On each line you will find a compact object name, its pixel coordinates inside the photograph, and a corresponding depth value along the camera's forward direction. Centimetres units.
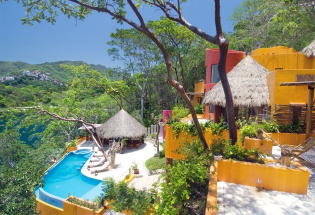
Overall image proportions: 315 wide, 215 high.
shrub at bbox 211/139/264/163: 548
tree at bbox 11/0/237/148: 525
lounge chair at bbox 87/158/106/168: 1367
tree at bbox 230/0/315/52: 1088
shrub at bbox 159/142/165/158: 1451
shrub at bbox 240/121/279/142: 657
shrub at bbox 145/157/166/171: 1237
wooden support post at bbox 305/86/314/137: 742
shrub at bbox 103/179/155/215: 480
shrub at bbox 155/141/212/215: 376
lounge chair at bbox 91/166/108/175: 1292
